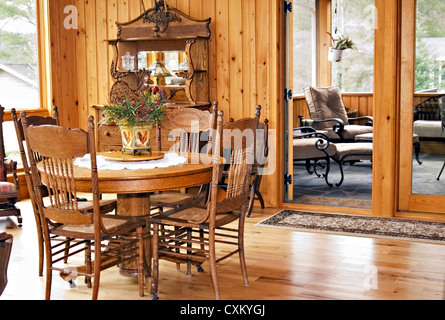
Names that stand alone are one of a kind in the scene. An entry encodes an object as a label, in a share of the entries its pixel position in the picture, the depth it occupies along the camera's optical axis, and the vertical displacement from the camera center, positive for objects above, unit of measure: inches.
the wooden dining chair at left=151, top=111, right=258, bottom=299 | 140.5 -24.2
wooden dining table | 134.2 -15.6
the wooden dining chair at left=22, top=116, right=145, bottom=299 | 127.8 -22.0
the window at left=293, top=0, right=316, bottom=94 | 370.9 +37.0
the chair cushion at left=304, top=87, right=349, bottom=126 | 335.9 +1.6
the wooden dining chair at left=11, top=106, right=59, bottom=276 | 143.6 -17.2
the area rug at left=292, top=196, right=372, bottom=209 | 241.6 -37.3
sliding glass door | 219.1 -0.4
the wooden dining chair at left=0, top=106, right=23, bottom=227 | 216.2 -27.1
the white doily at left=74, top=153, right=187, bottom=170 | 144.2 -12.7
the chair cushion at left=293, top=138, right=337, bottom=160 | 282.0 -19.8
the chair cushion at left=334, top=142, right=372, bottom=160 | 279.6 -20.4
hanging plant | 343.0 +31.2
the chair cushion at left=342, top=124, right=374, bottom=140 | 324.8 -13.3
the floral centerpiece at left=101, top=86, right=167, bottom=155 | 148.3 -1.7
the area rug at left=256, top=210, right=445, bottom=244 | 197.6 -39.5
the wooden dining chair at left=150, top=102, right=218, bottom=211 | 167.8 -5.3
